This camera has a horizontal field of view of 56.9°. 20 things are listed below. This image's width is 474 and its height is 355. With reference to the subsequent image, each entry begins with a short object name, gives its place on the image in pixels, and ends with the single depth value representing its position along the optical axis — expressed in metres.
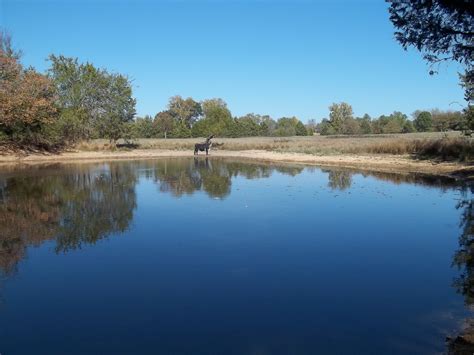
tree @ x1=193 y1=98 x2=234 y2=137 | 88.25
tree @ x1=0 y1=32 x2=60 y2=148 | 33.69
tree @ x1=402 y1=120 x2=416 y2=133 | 96.86
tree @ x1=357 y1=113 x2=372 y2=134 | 100.44
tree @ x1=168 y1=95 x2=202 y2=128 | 118.38
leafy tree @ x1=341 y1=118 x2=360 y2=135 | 95.88
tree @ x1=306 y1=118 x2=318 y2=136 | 160.35
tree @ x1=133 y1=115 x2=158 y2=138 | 97.46
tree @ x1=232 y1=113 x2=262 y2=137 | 92.82
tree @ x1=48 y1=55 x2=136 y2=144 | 46.53
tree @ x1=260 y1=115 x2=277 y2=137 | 102.30
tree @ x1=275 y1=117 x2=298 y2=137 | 101.16
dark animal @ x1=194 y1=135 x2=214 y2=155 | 45.06
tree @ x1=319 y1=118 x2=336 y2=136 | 104.90
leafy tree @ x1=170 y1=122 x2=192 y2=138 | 91.59
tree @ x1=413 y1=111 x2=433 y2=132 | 95.82
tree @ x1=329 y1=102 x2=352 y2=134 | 103.31
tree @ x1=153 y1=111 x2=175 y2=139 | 101.12
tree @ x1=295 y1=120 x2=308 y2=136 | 108.18
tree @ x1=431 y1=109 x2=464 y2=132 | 61.11
